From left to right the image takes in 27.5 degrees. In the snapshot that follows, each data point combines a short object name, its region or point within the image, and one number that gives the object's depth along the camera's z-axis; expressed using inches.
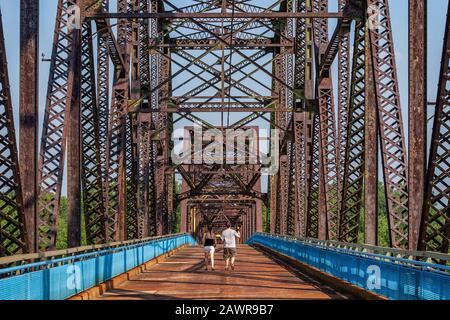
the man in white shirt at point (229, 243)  1047.6
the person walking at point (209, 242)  1055.6
